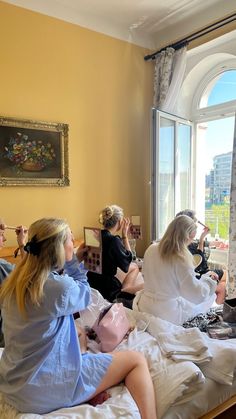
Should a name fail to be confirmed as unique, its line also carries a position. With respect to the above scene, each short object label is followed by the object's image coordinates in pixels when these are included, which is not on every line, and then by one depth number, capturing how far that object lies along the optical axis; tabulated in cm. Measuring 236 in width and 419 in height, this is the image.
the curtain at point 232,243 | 287
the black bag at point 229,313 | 191
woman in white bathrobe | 189
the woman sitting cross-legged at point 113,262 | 238
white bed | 117
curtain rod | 308
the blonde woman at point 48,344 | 117
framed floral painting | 295
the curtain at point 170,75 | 358
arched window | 365
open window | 357
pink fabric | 158
